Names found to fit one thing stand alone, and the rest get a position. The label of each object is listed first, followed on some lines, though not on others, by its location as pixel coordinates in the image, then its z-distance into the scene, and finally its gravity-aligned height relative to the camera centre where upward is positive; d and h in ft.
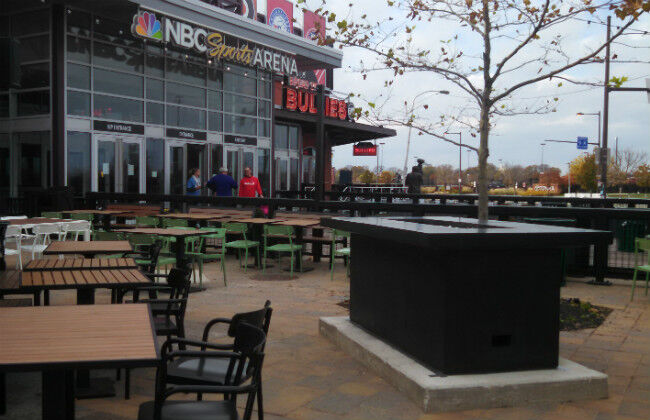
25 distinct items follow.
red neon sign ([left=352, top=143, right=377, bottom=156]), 125.88 +8.06
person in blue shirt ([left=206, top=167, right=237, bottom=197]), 47.73 +0.23
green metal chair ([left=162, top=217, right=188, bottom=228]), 34.81 -2.02
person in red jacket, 47.80 +0.11
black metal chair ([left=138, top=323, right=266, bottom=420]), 8.60 -2.79
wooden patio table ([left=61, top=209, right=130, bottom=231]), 42.96 -1.94
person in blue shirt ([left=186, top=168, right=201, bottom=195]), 48.81 +0.21
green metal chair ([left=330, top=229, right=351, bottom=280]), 31.96 -3.14
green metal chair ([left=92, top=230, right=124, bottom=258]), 26.58 -2.13
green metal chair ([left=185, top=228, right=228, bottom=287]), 27.94 -3.05
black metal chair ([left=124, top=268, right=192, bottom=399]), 14.61 -2.88
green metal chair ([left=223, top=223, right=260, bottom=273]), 34.06 -2.97
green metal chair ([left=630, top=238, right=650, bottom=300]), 25.30 -2.20
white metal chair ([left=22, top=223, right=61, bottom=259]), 29.22 -2.13
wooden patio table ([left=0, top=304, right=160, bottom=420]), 7.85 -2.20
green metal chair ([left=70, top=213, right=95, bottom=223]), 41.25 -2.05
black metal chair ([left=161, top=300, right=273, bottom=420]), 10.46 -3.37
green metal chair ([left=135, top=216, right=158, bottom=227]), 36.43 -2.07
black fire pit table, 13.38 -2.27
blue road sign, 144.15 +11.46
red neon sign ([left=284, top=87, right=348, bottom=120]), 91.56 +13.17
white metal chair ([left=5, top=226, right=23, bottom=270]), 28.70 -2.30
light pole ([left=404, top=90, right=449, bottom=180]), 189.16 +10.03
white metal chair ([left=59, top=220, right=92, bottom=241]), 31.47 -2.17
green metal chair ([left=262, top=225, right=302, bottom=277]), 32.76 -2.43
